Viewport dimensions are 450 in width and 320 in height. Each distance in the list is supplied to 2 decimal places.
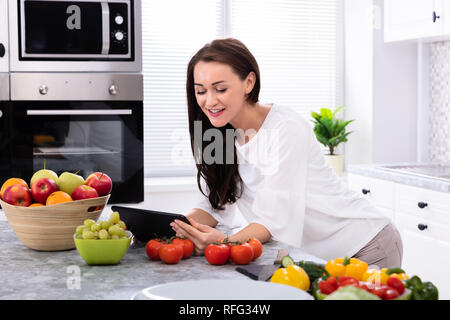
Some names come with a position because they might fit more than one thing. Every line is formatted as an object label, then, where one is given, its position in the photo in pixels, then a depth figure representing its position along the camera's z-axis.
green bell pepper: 1.08
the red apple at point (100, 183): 1.72
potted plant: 4.00
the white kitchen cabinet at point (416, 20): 3.25
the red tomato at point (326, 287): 1.13
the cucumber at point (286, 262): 1.36
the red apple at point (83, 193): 1.67
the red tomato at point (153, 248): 1.56
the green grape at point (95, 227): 1.53
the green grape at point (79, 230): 1.54
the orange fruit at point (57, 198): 1.65
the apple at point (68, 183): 1.71
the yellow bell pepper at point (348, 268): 1.26
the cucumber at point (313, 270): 1.26
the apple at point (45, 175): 1.73
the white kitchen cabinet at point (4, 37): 3.14
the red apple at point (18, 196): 1.66
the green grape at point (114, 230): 1.53
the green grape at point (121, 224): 1.58
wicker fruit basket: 1.65
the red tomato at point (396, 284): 1.10
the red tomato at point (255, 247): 1.56
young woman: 1.81
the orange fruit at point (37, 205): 1.65
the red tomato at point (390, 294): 1.07
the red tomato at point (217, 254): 1.52
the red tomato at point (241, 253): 1.51
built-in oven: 3.19
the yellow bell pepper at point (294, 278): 1.24
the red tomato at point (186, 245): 1.57
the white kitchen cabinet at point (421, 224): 2.89
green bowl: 1.50
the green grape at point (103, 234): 1.51
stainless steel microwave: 3.15
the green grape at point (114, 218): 1.57
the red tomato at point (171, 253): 1.53
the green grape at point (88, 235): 1.51
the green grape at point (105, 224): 1.54
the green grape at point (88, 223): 1.55
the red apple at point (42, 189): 1.66
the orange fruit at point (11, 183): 1.71
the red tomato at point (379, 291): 1.08
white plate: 1.14
